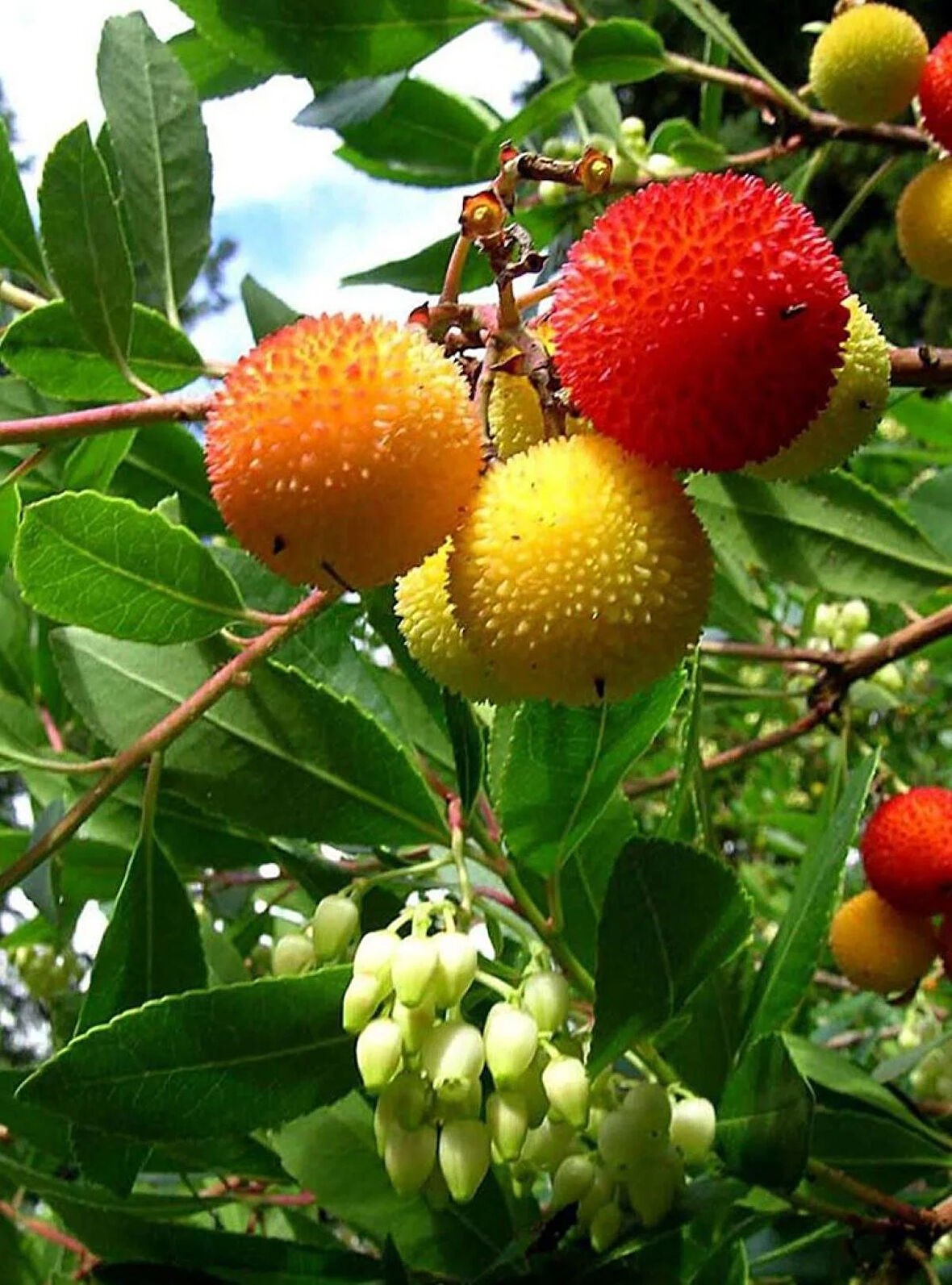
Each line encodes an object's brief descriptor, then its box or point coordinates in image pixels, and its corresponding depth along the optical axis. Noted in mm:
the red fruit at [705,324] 85
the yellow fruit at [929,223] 163
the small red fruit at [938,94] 168
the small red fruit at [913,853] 168
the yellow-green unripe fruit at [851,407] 108
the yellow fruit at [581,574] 85
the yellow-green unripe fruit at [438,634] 99
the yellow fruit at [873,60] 177
